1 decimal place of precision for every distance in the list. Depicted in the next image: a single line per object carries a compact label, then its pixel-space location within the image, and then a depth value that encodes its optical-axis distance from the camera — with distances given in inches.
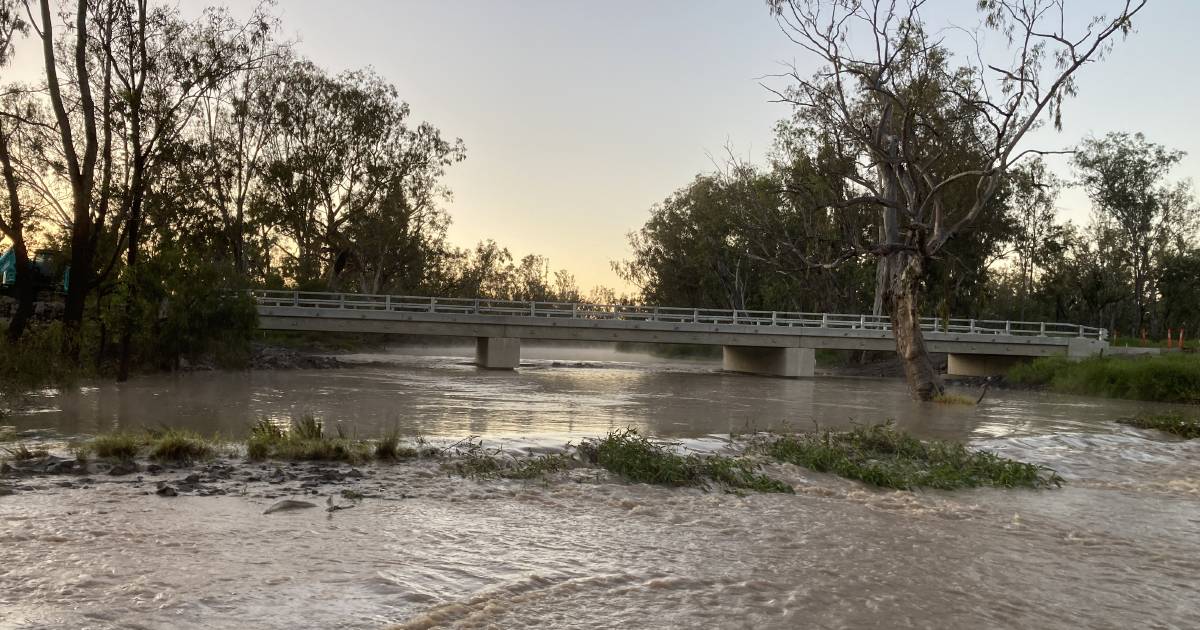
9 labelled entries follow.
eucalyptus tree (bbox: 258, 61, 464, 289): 1780.3
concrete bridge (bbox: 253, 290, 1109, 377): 1482.8
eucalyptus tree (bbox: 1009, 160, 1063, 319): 2154.4
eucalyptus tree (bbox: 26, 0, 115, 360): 676.7
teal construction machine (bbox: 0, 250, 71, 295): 910.4
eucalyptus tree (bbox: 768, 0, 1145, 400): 892.0
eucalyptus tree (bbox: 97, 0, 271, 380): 799.1
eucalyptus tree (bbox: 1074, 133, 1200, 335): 2378.2
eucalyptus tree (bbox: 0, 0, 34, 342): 621.0
